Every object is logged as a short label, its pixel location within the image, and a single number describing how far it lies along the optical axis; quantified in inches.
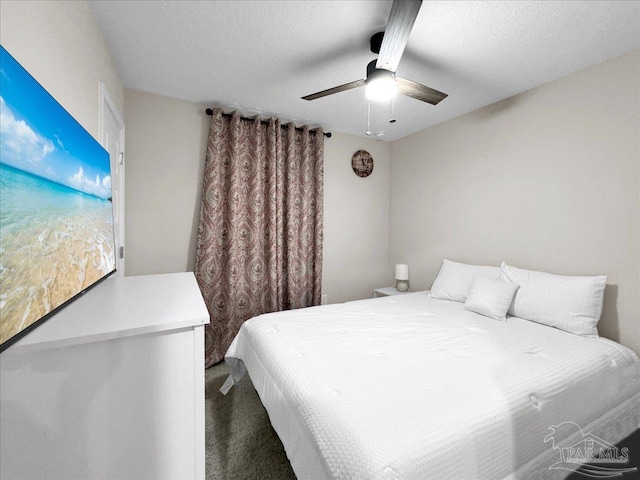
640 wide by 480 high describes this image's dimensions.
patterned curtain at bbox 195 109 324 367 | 106.8
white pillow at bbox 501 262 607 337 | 72.9
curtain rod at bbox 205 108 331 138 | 106.4
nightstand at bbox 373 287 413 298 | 136.6
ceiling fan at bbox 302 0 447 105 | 48.4
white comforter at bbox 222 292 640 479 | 37.2
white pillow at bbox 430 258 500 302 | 100.7
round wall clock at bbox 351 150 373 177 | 143.5
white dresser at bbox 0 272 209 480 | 25.4
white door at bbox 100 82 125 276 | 69.2
